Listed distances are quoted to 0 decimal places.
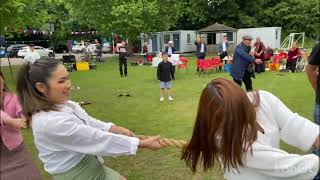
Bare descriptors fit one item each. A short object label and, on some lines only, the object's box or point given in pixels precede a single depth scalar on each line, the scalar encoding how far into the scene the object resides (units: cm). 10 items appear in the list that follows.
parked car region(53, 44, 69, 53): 5302
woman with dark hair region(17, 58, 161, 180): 263
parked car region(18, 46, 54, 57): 4096
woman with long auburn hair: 201
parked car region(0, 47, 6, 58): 4560
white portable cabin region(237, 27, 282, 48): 3797
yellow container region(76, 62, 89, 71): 2745
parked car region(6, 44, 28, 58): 4531
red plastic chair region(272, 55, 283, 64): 2195
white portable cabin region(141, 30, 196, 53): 4150
